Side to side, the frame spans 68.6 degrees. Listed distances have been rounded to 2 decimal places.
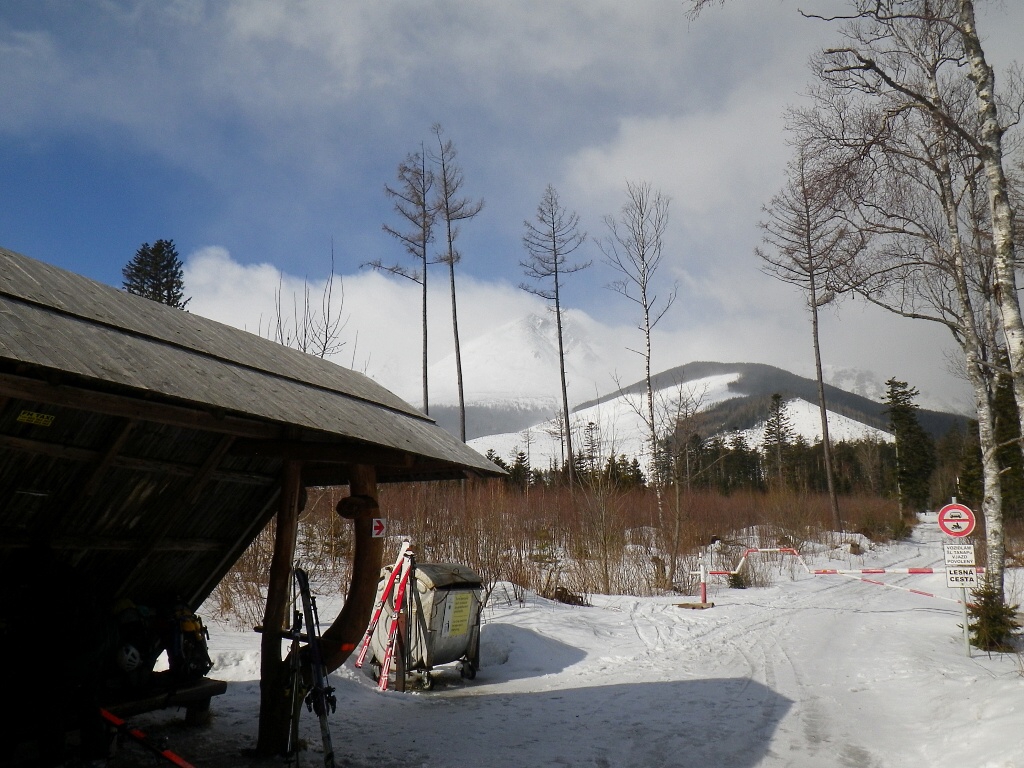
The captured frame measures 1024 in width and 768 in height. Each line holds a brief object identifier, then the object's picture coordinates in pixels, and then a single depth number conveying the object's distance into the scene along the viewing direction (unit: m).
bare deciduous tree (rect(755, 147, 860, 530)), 12.79
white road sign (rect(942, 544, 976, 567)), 12.34
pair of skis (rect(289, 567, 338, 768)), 6.07
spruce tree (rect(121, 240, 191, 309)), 41.53
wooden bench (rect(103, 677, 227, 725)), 6.38
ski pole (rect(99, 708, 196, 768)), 5.34
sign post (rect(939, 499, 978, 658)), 12.29
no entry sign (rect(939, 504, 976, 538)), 12.42
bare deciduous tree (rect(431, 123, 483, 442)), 29.23
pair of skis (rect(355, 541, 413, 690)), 10.29
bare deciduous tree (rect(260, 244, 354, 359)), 19.69
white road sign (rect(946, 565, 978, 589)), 12.27
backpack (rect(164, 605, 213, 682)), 7.02
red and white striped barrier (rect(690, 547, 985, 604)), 18.25
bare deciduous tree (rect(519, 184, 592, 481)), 31.47
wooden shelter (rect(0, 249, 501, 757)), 4.88
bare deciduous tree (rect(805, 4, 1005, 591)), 12.58
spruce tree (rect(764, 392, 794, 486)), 82.44
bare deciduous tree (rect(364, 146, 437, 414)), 28.89
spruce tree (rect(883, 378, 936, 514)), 59.50
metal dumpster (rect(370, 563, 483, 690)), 10.38
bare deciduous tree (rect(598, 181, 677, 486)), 24.88
